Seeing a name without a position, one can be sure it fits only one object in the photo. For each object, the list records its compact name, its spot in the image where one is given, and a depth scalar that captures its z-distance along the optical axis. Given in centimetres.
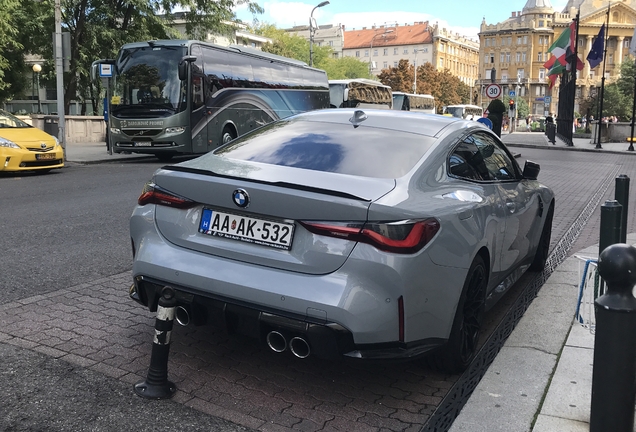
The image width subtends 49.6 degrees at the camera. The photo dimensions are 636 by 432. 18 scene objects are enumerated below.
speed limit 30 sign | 2530
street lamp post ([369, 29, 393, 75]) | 15588
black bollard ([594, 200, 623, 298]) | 409
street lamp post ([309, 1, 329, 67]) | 5064
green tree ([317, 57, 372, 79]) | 9592
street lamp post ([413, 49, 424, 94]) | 10664
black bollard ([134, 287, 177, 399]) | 338
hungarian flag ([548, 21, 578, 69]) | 3643
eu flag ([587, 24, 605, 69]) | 3352
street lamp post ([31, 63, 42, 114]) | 3523
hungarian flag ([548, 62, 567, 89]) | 3976
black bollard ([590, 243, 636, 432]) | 232
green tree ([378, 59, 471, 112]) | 10856
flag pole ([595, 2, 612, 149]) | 3483
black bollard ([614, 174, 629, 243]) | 556
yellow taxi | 1480
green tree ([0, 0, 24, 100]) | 2381
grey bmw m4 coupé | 328
